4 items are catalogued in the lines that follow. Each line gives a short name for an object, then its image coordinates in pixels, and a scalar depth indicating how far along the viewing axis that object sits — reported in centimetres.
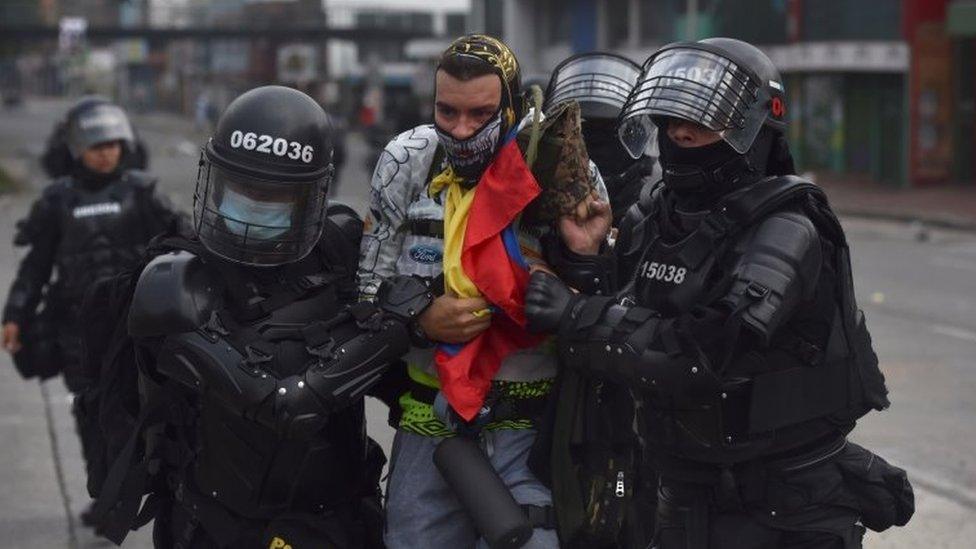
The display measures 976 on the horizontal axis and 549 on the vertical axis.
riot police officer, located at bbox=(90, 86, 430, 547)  675
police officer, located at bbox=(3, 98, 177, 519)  1234
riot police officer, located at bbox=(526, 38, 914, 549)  628
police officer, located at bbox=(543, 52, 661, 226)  902
